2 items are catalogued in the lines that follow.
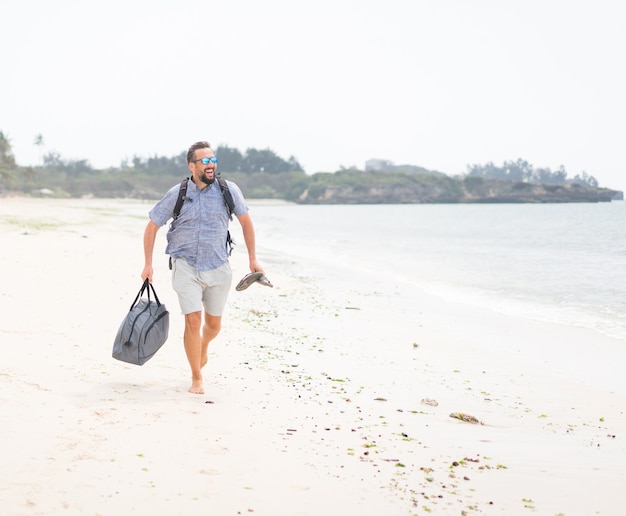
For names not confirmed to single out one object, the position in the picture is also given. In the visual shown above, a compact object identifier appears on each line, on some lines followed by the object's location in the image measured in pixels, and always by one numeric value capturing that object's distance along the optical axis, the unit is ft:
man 15.88
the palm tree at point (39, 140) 427.33
